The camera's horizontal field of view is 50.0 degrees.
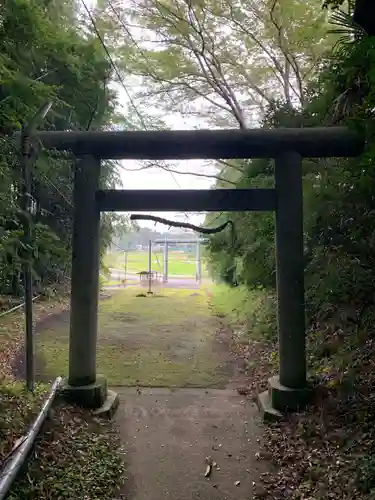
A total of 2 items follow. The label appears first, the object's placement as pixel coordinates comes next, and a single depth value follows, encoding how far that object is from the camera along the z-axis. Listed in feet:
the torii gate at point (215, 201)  13.51
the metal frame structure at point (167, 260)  58.37
